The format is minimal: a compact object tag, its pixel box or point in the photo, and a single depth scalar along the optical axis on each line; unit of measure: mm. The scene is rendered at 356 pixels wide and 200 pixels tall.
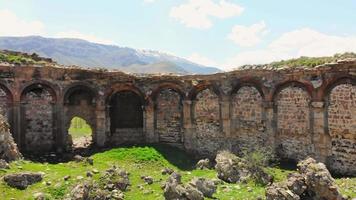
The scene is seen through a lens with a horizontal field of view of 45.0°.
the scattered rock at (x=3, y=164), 15555
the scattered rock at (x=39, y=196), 13862
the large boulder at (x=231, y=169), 17062
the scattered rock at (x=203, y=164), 19714
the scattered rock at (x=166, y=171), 18297
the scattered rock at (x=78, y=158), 20203
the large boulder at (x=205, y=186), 14693
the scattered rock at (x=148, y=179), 16578
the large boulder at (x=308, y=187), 13586
